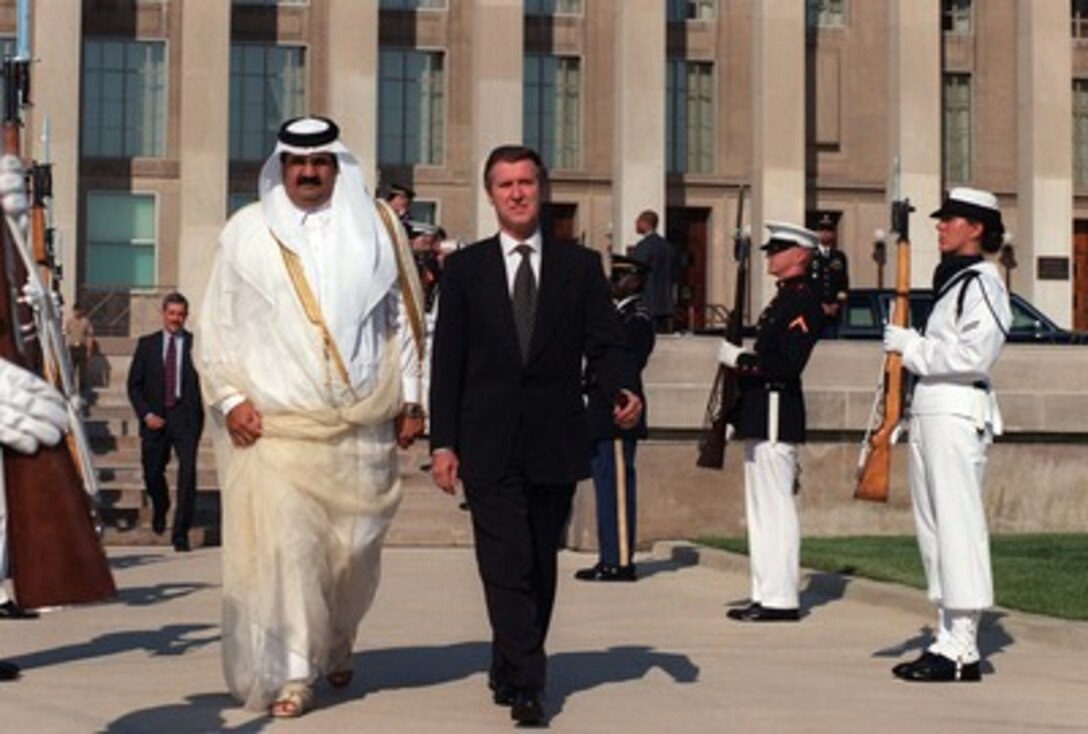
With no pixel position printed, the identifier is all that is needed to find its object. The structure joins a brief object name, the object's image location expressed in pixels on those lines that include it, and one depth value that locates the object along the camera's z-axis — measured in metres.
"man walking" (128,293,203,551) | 20.83
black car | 29.22
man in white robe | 9.37
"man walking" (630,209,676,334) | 24.82
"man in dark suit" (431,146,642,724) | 9.38
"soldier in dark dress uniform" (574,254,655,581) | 16.84
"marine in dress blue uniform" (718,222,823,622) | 13.56
